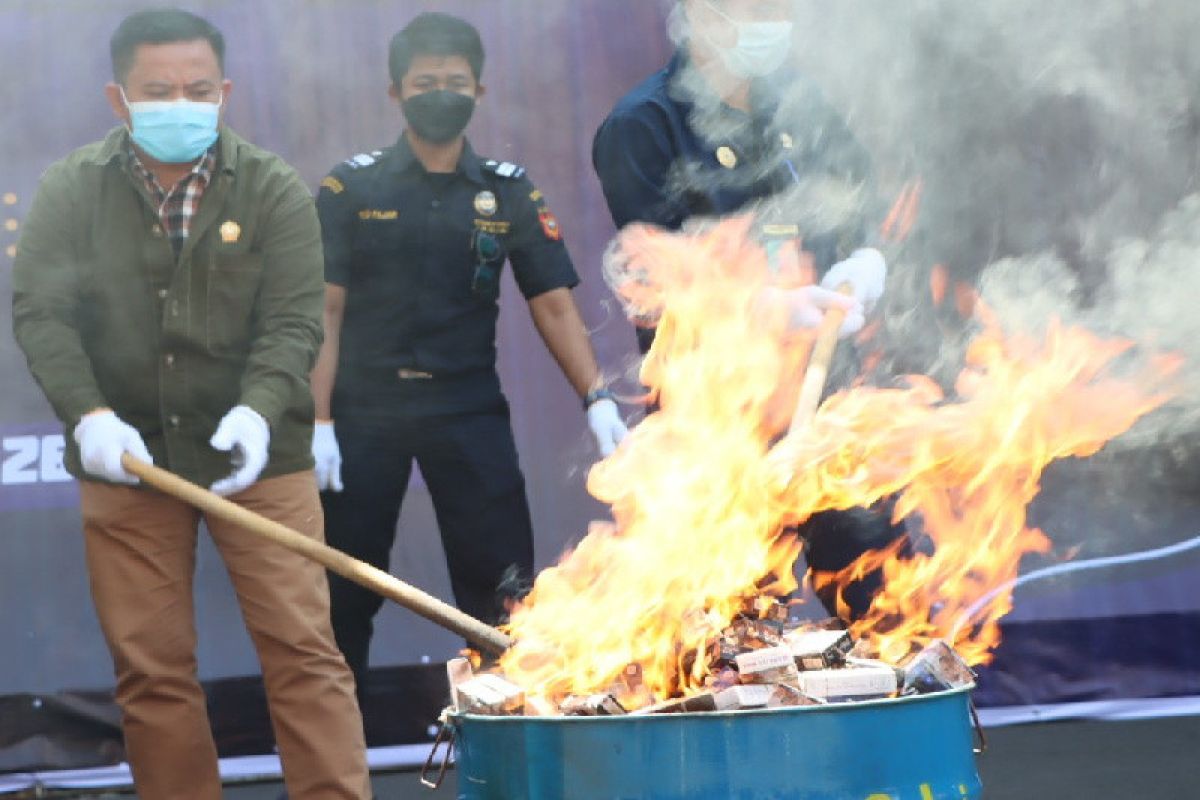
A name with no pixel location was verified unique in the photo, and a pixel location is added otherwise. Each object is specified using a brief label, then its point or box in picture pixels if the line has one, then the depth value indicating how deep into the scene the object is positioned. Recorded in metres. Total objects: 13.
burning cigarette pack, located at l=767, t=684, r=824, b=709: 6.01
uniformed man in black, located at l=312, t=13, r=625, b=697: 10.30
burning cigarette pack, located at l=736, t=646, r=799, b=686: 6.13
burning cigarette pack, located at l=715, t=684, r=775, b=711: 5.90
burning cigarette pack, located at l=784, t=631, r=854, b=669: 6.39
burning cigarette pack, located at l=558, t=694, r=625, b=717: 6.09
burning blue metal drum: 5.62
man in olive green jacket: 8.26
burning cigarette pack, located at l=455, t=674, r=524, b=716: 6.17
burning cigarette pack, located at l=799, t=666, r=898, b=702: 6.12
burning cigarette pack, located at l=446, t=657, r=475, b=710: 6.45
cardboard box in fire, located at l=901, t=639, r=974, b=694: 6.18
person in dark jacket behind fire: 9.49
